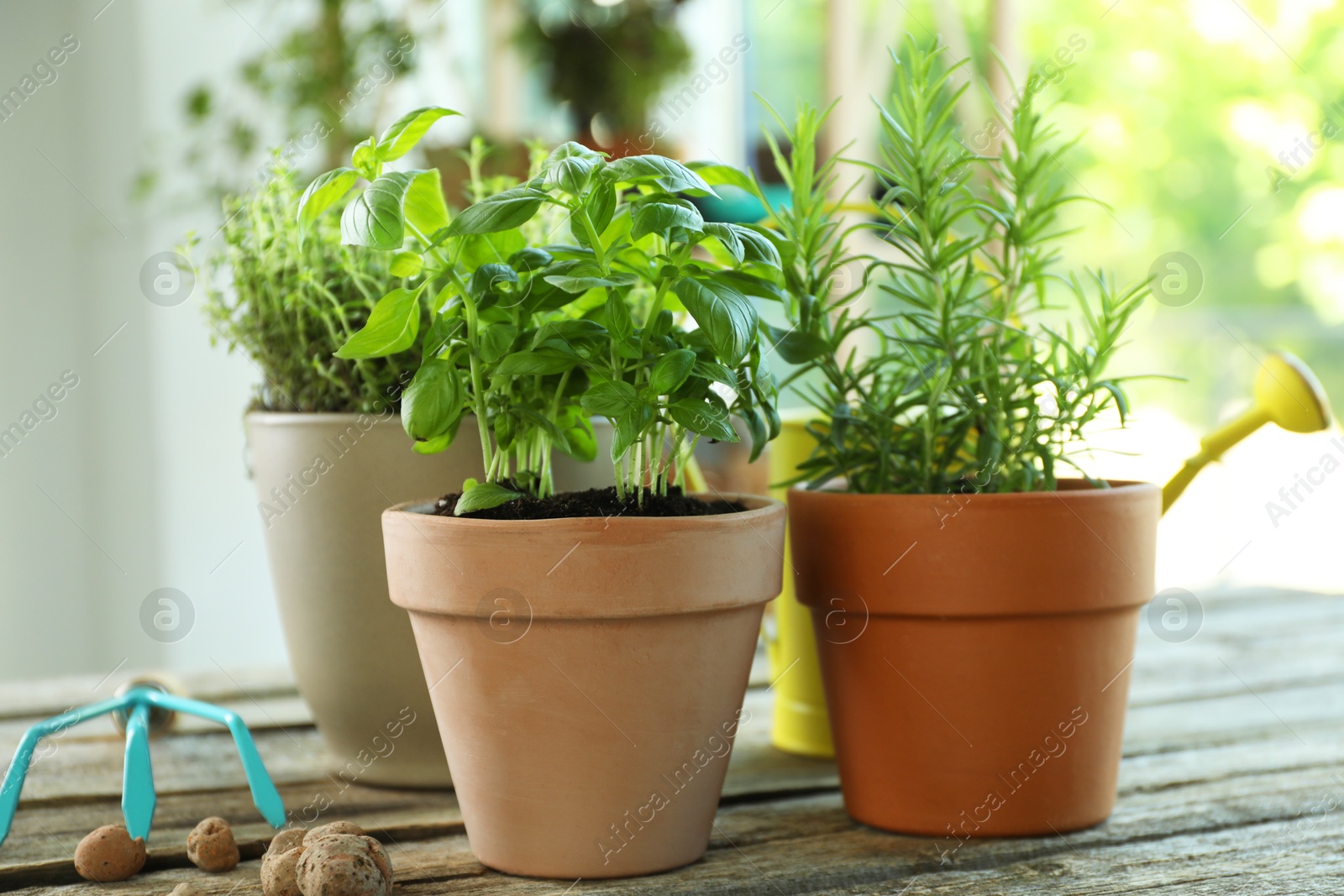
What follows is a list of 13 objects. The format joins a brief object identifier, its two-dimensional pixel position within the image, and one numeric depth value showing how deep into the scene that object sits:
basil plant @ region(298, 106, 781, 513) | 0.60
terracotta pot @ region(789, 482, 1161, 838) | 0.69
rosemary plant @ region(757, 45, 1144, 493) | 0.72
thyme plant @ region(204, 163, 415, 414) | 0.81
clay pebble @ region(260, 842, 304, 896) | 0.59
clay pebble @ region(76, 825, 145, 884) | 0.64
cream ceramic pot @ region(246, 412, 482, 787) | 0.81
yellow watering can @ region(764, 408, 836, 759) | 0.93
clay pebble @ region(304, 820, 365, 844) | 0.63
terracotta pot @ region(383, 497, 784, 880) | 0.62
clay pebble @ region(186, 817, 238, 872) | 0.66
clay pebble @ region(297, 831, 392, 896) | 0.57
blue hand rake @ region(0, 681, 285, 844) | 0.69
